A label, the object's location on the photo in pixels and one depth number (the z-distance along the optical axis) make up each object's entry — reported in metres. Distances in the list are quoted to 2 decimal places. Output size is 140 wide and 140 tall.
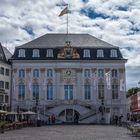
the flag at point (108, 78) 29.41
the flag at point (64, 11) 35.38
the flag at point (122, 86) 30.14
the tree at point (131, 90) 82.78
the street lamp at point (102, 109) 34.72
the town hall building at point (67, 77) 37.40
